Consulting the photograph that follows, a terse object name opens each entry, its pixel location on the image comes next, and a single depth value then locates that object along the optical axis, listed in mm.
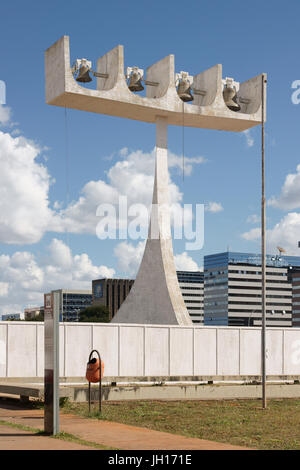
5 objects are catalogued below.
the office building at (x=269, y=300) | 197500
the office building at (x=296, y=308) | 197500
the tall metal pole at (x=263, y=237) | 22422
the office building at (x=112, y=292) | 183625
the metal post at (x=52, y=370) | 13461
